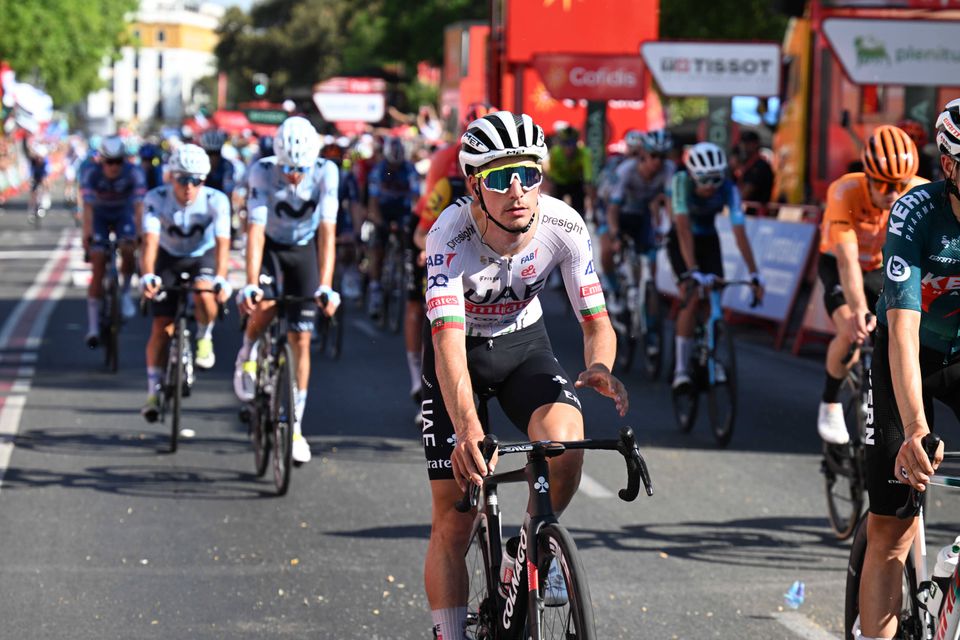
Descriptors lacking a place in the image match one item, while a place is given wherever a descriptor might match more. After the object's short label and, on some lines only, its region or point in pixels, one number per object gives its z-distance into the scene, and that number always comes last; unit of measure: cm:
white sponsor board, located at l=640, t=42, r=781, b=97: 1931
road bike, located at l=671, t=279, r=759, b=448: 1051
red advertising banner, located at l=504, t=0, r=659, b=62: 3541
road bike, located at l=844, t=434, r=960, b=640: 428
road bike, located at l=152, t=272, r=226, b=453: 1015
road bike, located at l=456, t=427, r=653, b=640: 427
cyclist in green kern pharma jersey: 446
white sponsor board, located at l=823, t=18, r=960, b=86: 1622
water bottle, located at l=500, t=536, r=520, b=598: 470
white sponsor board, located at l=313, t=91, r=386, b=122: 3719
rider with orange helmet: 702
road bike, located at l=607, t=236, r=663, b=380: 1402
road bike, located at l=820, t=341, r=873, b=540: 788
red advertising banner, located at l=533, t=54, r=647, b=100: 2798
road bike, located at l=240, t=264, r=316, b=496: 888
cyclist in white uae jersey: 479
